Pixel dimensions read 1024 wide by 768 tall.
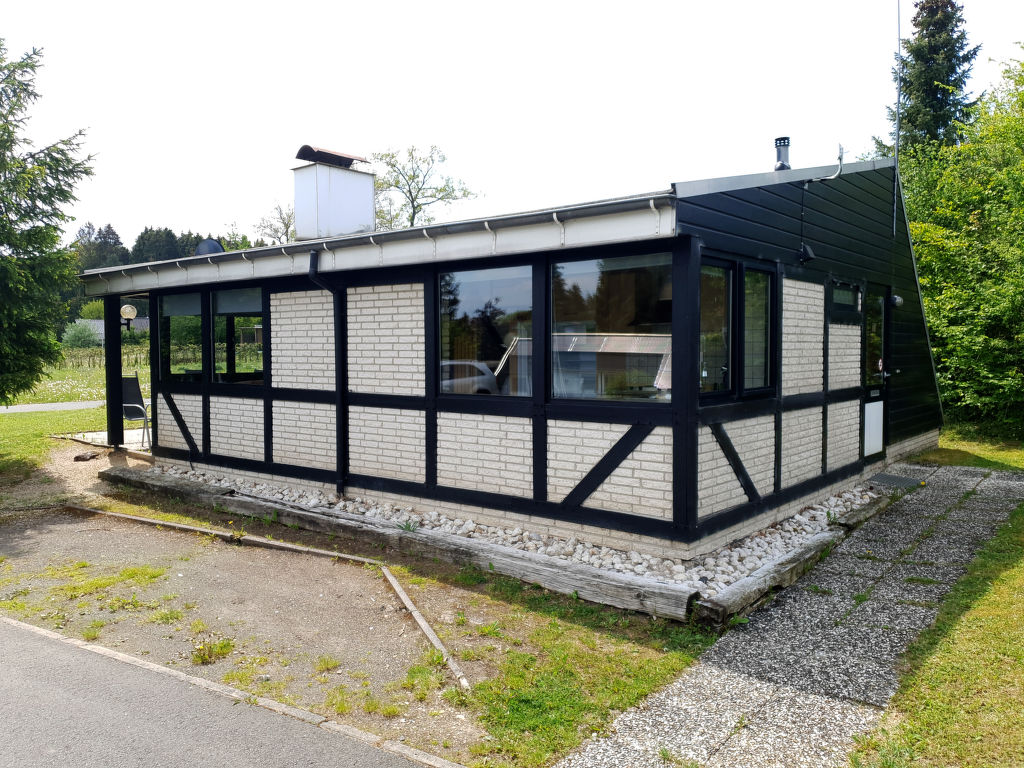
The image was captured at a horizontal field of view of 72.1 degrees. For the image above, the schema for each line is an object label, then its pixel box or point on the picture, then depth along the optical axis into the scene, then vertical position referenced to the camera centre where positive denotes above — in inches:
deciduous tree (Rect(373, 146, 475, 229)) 1298.0 +322.9
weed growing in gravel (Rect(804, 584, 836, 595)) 205.2 -68.4
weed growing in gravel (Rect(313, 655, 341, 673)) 159.5 -69.3
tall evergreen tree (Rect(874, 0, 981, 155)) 869.8 +354.5
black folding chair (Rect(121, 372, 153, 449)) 441.1 -25.9
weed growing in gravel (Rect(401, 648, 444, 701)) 147.8 -69.1
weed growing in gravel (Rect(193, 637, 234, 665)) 163.9 -69.1
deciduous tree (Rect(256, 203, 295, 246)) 1378.0 +268.8
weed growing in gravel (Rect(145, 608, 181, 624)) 189.0 -69.2
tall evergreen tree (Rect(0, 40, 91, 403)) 395.2 +72.1
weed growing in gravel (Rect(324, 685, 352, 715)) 140.2 -69.5
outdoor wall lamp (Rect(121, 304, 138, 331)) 433.4 +30.6
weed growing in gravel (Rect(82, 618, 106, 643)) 177.9 -69.4
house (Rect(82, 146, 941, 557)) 218.7 +1.8
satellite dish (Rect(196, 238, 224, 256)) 397.7 +65.7
